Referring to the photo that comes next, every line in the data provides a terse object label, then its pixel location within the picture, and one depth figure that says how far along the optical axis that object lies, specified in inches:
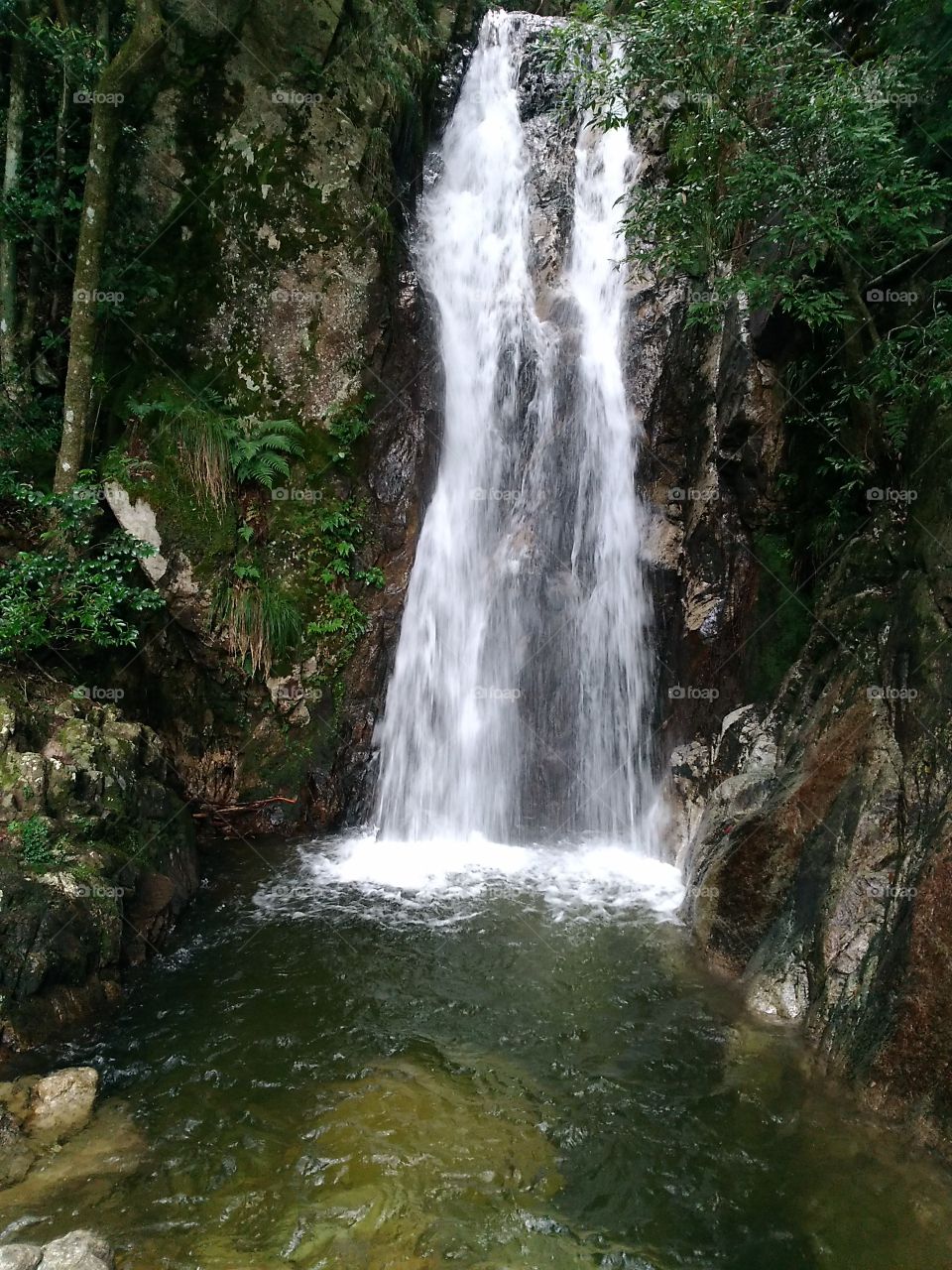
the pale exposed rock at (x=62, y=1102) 174.1
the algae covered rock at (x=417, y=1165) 148.3
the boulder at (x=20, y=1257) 126.6
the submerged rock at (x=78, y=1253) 131.1
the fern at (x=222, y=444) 349.4
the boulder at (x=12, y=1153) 158.1
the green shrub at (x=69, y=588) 283.6
